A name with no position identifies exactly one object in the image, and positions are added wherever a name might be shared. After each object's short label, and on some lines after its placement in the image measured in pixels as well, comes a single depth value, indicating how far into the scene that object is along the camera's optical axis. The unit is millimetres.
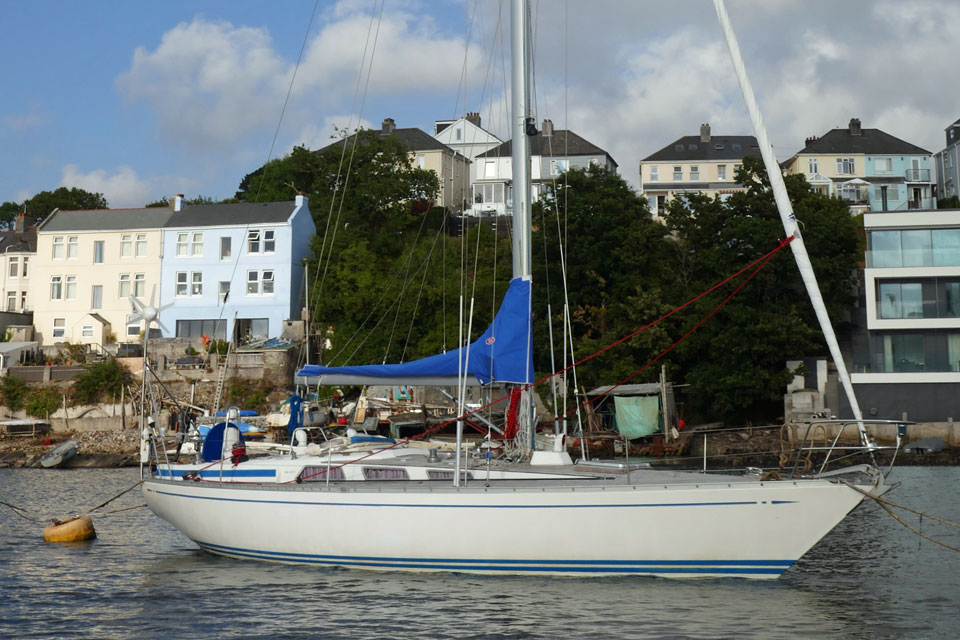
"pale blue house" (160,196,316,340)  60812
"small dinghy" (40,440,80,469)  45781
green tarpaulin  47125
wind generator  17641
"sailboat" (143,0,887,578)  14945
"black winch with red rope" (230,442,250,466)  18770
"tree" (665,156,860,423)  47375
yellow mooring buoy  22469
